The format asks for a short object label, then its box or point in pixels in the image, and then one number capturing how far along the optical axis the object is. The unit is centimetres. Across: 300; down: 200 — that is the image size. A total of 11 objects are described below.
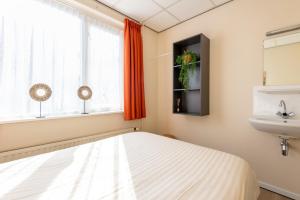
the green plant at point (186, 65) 232
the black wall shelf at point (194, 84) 217
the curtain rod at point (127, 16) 217
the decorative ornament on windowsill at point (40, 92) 156
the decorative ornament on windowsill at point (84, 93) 193
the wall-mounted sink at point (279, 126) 137
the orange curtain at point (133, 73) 238
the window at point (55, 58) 152
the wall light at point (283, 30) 161
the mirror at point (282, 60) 163
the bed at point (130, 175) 72
